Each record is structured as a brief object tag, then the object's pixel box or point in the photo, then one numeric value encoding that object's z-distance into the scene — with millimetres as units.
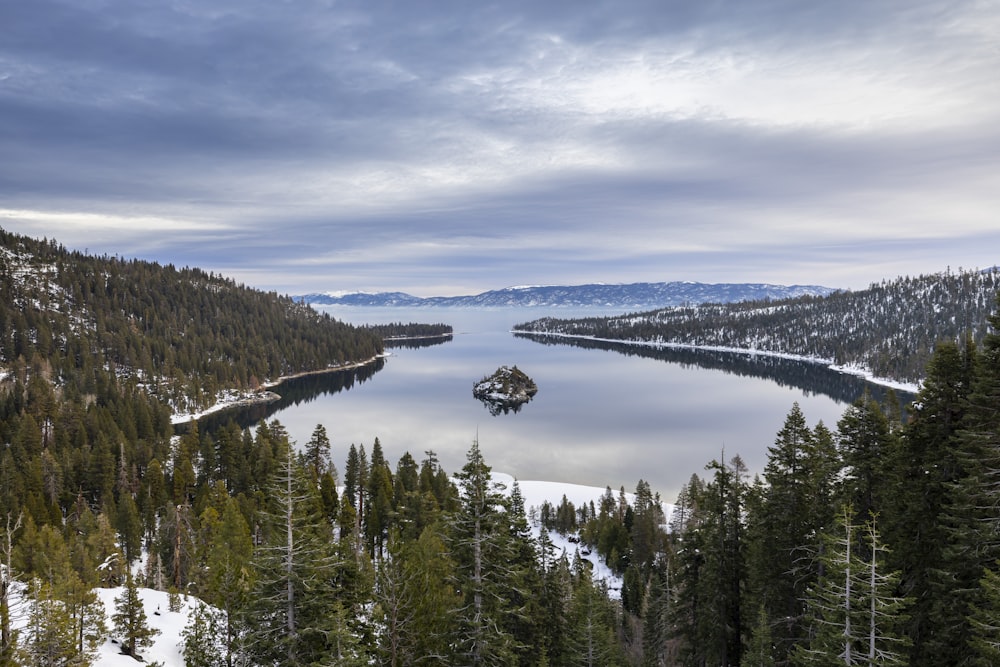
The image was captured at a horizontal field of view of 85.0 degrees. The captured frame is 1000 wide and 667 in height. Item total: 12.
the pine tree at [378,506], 63344
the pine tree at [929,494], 18500
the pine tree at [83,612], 28109
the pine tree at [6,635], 19238
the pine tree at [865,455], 24281
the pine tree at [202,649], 21552
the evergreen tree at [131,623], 31403
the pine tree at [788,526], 24609
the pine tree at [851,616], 14359
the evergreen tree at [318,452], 81962
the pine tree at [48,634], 24094
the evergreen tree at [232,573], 22102
